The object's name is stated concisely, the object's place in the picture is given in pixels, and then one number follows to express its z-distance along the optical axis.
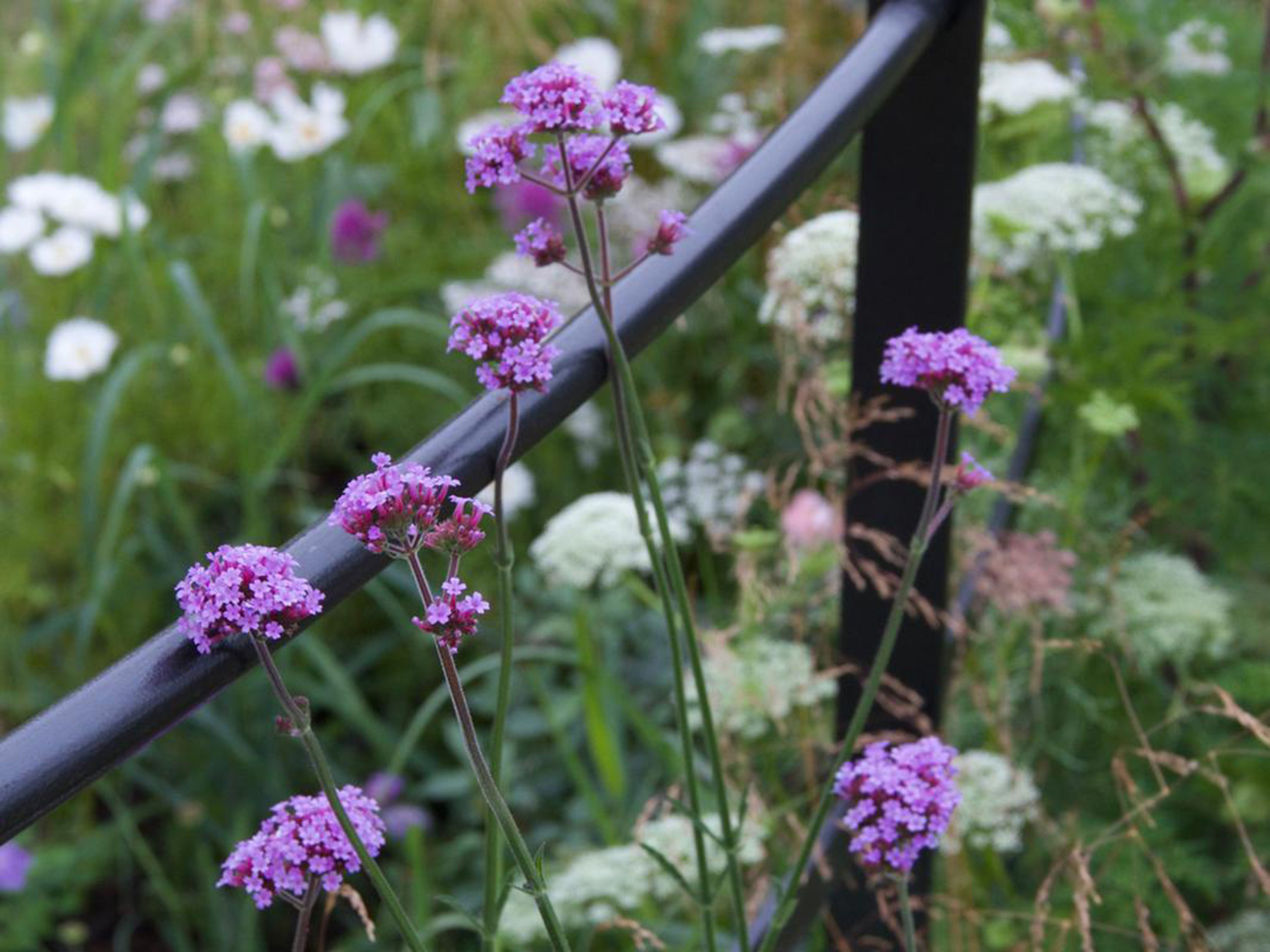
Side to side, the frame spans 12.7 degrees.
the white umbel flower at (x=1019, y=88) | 3.54
